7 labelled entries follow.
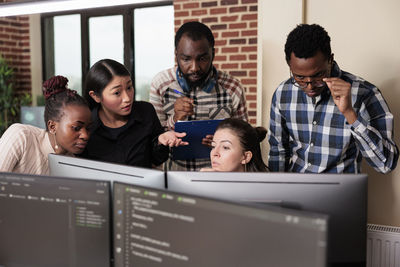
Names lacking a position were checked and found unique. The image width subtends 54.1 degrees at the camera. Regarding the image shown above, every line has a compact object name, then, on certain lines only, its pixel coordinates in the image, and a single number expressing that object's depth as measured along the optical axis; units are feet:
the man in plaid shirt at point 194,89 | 6.44
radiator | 6.77
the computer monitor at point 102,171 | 3.66
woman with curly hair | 5.00
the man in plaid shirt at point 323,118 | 5.09
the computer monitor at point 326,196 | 3.25
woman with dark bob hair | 5.86
